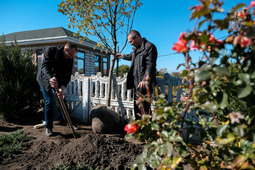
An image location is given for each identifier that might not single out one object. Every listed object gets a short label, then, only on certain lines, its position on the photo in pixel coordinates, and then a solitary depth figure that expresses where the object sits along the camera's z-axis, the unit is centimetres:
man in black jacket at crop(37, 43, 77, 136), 317
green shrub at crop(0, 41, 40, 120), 429
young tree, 383
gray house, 959
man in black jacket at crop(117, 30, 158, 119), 269
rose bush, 72
